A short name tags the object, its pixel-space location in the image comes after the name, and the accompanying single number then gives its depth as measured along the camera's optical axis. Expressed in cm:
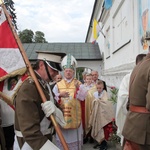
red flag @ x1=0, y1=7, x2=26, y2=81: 263
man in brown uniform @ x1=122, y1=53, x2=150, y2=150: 233
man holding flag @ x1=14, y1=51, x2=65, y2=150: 211
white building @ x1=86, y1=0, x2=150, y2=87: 540
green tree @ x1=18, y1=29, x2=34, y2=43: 4053
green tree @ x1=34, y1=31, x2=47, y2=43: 4578
